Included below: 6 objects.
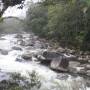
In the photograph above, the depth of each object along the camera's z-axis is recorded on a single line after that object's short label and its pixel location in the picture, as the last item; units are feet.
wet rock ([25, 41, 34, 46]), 63.28
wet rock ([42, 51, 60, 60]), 42.81
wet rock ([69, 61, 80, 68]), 39.84
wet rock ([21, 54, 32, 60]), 45.90
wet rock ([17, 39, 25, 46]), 64.32
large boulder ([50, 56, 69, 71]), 38.37
